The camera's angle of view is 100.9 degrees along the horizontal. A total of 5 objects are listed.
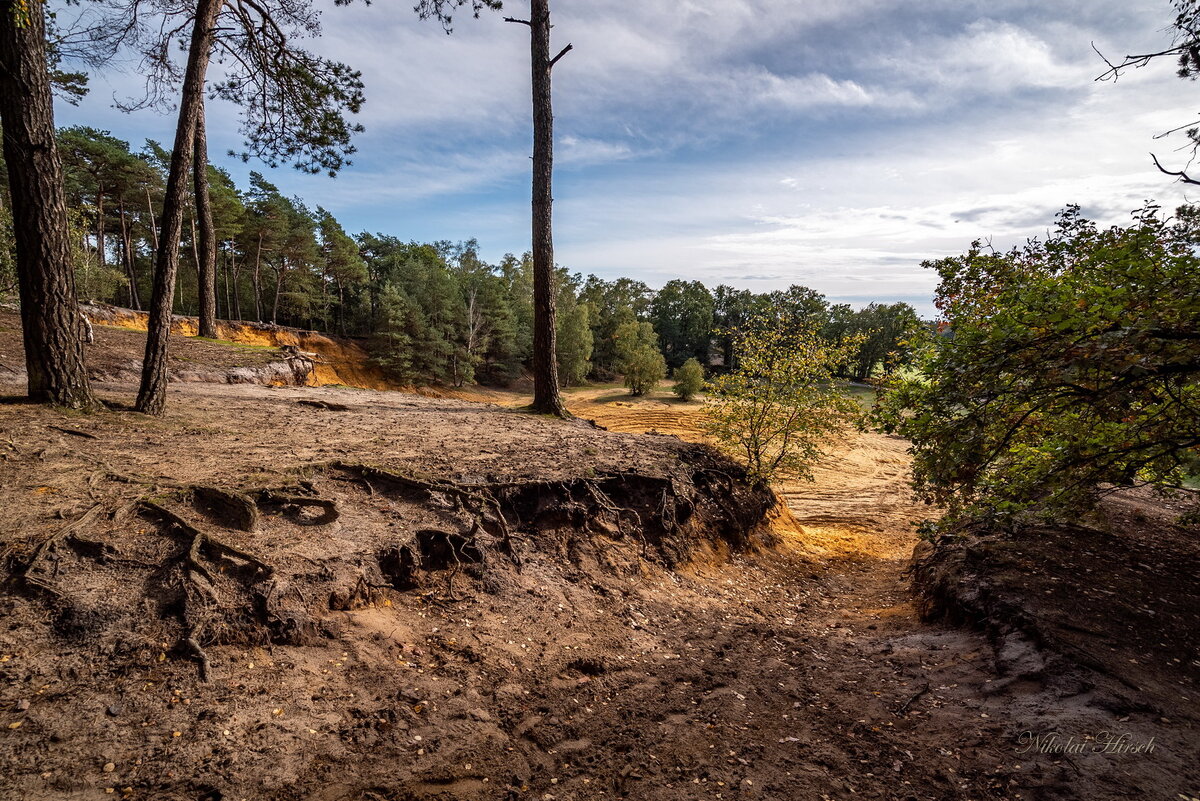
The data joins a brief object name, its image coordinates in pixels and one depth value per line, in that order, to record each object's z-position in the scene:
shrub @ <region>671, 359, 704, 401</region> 36.38
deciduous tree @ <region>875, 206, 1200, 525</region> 3.31
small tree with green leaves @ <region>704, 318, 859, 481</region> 9.61
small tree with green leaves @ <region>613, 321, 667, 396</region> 37.78
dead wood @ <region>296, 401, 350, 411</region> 9.49
